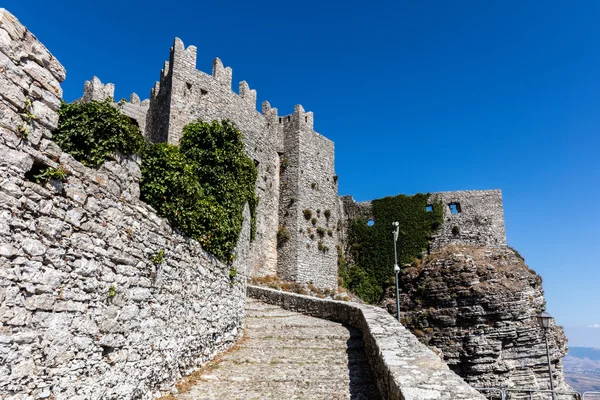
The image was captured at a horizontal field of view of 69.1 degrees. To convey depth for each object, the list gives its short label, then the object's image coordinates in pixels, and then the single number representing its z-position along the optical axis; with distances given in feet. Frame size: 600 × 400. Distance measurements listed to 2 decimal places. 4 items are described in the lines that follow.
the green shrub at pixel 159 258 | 23.08
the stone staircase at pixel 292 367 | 24.16
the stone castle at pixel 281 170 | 70.95
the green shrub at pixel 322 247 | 88.48
